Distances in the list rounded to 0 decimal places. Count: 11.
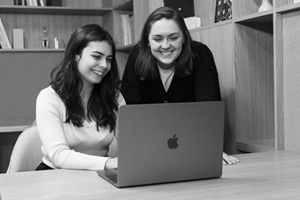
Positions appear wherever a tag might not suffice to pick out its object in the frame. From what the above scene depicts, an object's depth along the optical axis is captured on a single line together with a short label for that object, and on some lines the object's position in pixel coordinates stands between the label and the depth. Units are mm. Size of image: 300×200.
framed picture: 2381
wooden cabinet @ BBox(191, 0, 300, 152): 2215
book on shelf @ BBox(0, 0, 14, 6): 3721
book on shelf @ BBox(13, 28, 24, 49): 3848
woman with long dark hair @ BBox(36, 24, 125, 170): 1841
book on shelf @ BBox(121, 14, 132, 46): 3833
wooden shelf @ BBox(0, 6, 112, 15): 3757
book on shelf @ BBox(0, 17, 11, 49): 3707
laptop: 1276
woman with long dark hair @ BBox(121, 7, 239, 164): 2111
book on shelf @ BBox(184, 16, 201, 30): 2699
